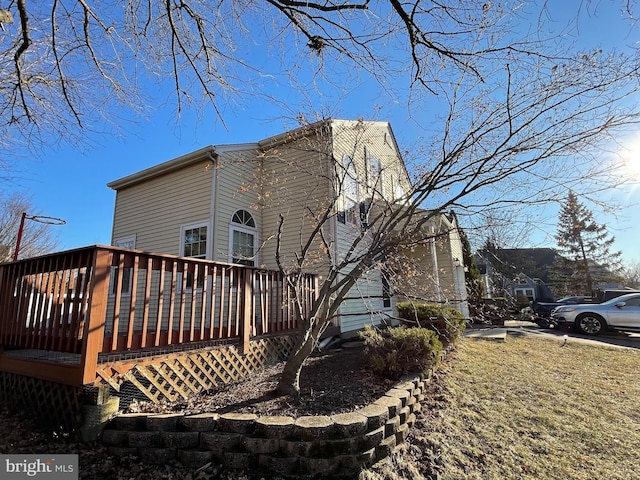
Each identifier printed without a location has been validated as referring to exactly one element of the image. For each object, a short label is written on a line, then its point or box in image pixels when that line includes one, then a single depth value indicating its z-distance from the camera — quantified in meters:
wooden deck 3.08
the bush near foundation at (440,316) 6.02
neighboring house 18.94
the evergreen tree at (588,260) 24.75
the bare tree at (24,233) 16.70
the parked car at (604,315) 9.93
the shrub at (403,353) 4.28
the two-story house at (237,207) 7.95
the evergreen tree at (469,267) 14.44
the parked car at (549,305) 13.85
